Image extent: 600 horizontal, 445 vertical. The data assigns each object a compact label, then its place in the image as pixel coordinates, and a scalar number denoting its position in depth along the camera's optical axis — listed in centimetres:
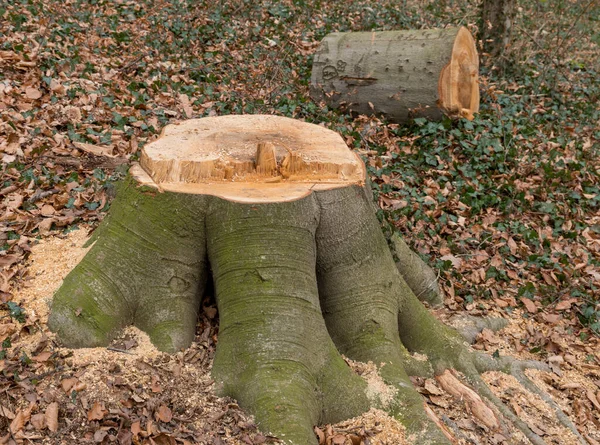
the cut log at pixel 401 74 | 666
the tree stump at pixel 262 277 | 299
